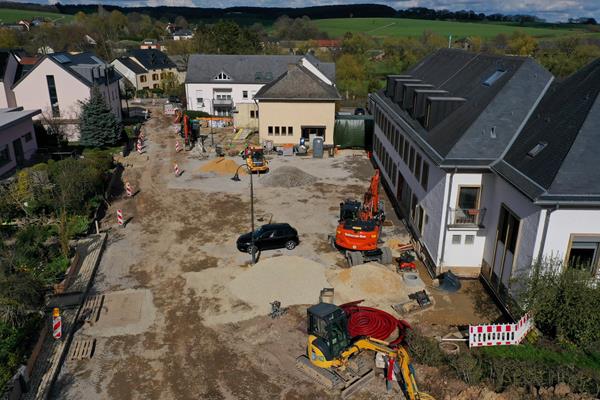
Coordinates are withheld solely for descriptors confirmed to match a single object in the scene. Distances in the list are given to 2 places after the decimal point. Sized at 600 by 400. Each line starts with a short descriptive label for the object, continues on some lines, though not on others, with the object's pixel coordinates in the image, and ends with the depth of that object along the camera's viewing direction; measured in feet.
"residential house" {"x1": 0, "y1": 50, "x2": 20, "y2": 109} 149.38
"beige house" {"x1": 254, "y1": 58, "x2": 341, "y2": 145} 152.05
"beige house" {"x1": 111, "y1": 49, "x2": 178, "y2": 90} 281.54
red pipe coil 58.03
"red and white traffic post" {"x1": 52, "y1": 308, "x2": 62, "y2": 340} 57.67
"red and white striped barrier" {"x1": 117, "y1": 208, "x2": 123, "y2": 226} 92.80
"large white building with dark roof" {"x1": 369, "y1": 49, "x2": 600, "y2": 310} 54.90
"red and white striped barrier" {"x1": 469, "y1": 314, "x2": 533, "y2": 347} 55.47
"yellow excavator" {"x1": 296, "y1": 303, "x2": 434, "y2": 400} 50.88
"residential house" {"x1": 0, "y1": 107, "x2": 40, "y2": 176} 116.37
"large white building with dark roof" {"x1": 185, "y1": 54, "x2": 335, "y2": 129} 206.59
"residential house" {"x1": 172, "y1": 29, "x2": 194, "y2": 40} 573.82
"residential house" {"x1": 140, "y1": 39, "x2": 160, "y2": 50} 436.76
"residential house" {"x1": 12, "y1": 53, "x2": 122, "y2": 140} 150.71
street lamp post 76.70
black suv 81.46
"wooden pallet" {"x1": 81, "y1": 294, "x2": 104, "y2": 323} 63.31
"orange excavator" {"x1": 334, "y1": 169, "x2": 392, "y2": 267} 77.36
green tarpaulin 153.48
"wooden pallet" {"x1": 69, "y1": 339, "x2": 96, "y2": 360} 55.83
